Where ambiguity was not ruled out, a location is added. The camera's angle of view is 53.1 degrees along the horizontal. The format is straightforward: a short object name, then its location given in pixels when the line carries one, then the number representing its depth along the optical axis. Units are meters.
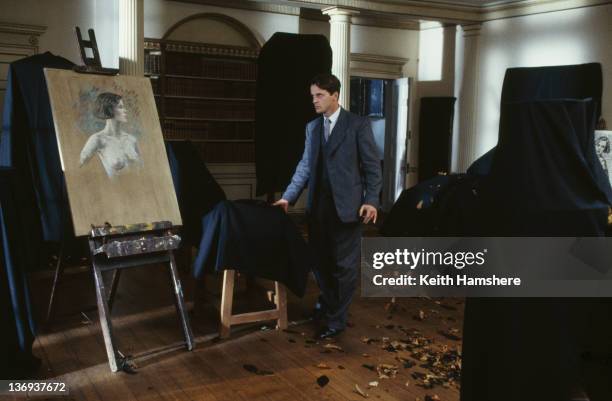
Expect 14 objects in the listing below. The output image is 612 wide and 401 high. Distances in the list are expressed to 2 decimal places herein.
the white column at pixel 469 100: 9.80
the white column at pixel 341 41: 8.25
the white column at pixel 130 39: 6.65
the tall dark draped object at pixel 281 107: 5.67
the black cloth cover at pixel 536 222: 2.18
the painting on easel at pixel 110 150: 3.49
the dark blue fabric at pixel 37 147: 4.85
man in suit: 3.87
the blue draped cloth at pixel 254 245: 3.81
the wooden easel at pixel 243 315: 3.92
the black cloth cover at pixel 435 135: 10.13
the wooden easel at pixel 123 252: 3.39
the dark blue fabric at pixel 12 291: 3.10
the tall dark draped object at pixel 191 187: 4.32
